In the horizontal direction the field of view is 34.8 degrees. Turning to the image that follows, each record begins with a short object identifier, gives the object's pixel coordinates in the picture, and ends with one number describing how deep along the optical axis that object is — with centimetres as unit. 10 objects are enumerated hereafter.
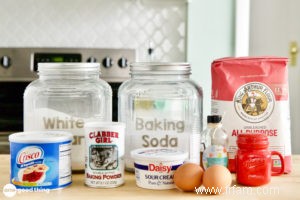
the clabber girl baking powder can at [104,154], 99
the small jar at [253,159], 104
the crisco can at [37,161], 96
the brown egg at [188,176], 96
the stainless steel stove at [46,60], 254
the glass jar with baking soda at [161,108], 113
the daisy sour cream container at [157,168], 100
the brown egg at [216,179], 95
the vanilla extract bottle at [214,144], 104
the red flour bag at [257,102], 115
